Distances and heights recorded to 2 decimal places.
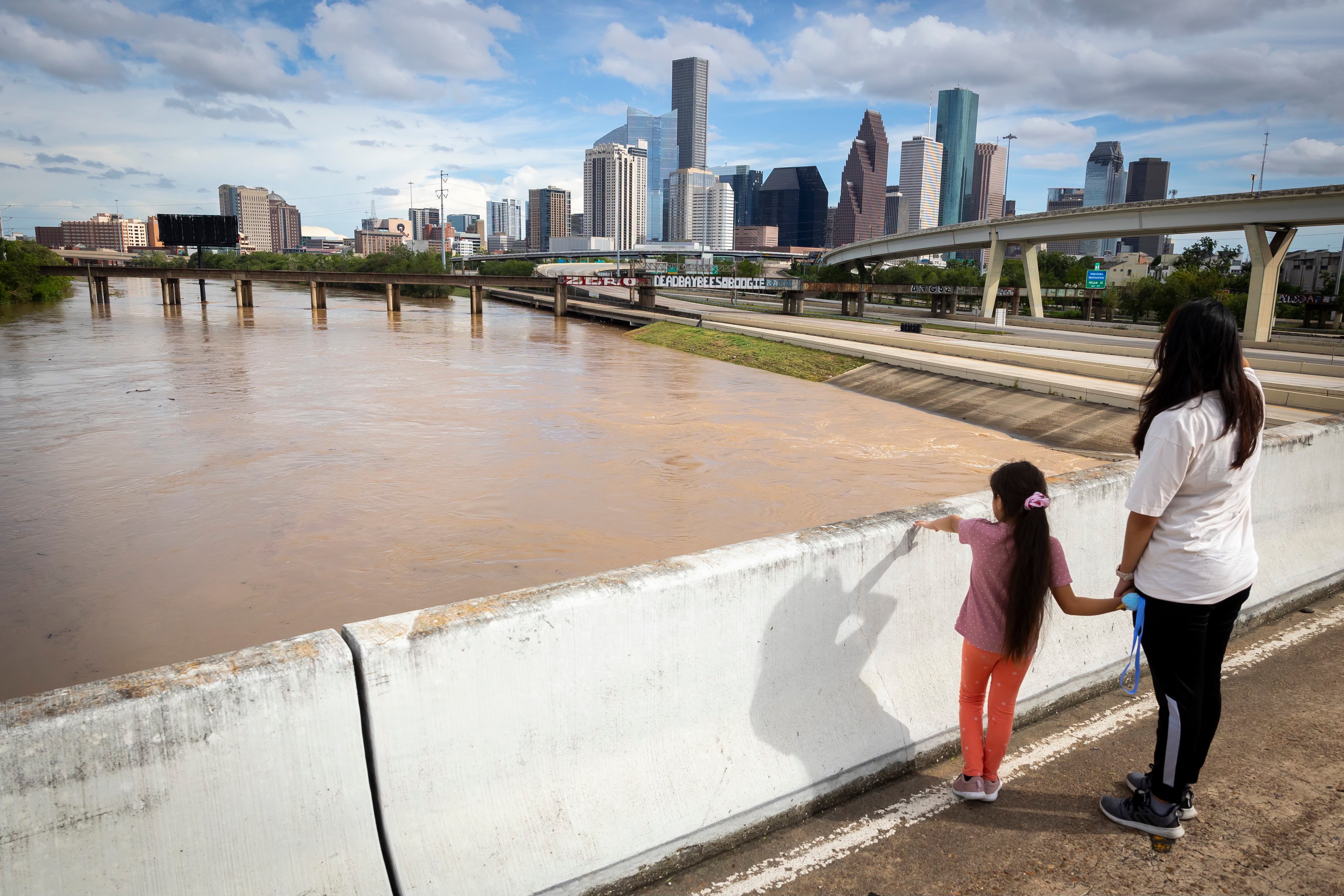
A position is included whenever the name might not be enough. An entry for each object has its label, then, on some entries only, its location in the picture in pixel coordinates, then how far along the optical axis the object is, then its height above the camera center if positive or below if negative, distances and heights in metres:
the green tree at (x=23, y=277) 67.00 -0.77
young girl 3.51 -1.33
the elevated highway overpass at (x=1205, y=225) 37.19 +3.35
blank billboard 98.75 +4.64
